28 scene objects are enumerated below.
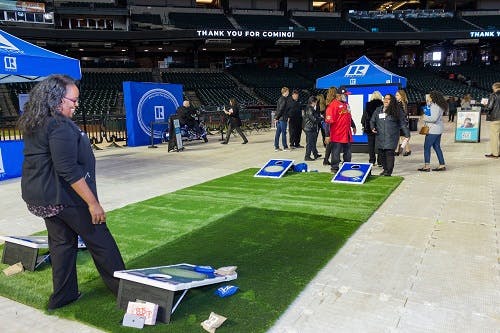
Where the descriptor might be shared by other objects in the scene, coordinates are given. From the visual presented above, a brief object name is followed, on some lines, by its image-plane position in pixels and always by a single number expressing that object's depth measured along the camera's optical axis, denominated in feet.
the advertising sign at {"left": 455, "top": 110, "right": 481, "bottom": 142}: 43.19
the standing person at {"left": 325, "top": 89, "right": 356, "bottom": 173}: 26.11
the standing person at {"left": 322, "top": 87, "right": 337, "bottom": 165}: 26.32
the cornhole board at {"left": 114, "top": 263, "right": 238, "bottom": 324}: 9.09
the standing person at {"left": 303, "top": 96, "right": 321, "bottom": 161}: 32.22
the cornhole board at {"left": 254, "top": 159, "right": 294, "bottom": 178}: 26.71
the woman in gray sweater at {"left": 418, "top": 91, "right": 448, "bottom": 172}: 25.71
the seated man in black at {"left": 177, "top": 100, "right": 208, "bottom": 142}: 45.65
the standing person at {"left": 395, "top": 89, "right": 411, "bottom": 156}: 30.96
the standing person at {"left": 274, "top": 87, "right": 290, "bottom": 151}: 38.22
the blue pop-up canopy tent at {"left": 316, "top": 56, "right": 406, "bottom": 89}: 39.70
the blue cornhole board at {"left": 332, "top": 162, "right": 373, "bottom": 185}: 24.13
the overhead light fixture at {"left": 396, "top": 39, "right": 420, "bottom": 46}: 117.60
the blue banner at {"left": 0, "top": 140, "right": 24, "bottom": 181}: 28.48
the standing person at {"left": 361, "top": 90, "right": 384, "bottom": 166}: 28.86
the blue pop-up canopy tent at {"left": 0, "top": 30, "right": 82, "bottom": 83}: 25.08
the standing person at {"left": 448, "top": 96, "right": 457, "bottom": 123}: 75.15
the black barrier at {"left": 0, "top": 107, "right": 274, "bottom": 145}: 50.96
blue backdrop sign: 45.98
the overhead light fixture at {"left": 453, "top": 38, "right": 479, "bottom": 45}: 116.79
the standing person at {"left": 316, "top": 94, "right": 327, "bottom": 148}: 33.19
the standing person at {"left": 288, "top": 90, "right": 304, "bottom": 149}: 38.52
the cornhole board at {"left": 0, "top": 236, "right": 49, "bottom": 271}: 12.43
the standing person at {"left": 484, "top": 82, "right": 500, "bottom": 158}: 31.12
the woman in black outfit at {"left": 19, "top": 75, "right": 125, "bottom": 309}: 8.90
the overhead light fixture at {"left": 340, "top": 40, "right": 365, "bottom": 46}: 118.01
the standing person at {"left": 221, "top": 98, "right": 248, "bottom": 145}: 44.27
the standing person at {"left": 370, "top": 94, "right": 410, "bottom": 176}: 25.20
